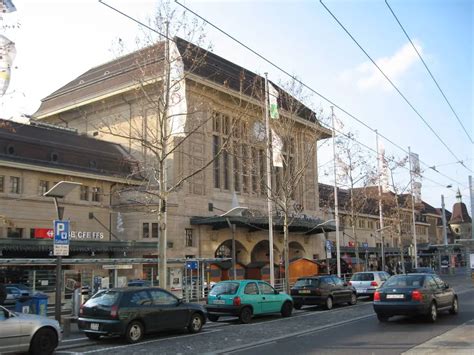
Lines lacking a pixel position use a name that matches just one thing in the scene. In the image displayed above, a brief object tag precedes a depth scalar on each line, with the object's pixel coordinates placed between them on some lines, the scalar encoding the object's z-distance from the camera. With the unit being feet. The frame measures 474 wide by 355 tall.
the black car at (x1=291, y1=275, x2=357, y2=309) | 77.87
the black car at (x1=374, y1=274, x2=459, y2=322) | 54.34
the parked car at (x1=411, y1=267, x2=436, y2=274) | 139.74
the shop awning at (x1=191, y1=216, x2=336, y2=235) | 139.74
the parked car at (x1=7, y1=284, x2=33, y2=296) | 87.57
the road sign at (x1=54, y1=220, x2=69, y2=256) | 52.88
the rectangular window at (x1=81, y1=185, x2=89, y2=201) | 130.52
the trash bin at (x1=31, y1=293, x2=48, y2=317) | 55.11
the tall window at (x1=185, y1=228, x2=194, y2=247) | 140.77
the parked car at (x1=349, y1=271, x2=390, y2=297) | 96.58
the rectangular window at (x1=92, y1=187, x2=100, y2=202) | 132.87
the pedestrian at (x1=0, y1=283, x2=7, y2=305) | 56.33
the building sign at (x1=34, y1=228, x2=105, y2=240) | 115.65
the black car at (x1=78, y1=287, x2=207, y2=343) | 46.37
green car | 60.95
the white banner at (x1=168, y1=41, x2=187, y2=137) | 72.95
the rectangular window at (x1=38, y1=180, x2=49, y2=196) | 120.47
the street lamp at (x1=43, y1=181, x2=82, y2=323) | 51.55
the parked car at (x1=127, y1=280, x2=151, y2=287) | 85.47
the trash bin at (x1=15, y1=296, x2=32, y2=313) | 54.90
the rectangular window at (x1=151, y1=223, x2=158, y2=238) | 134.31
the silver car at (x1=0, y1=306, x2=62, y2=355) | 37.93
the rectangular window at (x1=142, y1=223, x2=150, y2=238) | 134.05
